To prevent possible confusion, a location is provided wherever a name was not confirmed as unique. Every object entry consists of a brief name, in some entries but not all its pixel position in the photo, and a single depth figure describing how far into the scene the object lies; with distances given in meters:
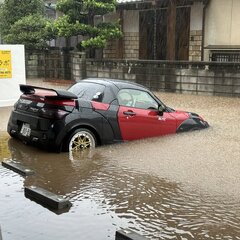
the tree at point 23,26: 17.02
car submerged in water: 5.45
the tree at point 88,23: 14.29
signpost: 9.83
